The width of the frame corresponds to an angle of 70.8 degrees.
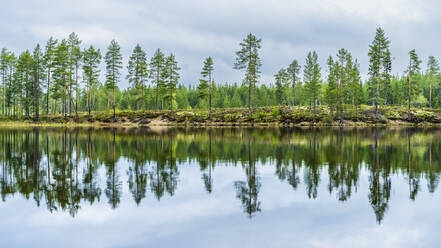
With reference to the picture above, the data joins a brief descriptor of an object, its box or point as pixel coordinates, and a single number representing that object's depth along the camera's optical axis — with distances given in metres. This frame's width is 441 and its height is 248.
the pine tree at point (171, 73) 71.75
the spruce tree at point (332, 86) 67.94
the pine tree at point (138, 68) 74.25
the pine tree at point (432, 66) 99.38
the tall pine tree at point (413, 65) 68.56
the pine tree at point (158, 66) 77.11
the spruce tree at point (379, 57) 69.43
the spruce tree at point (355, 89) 83.19
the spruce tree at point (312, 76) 75.62
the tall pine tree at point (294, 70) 87.50
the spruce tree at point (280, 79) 92.75
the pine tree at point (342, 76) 66.14
